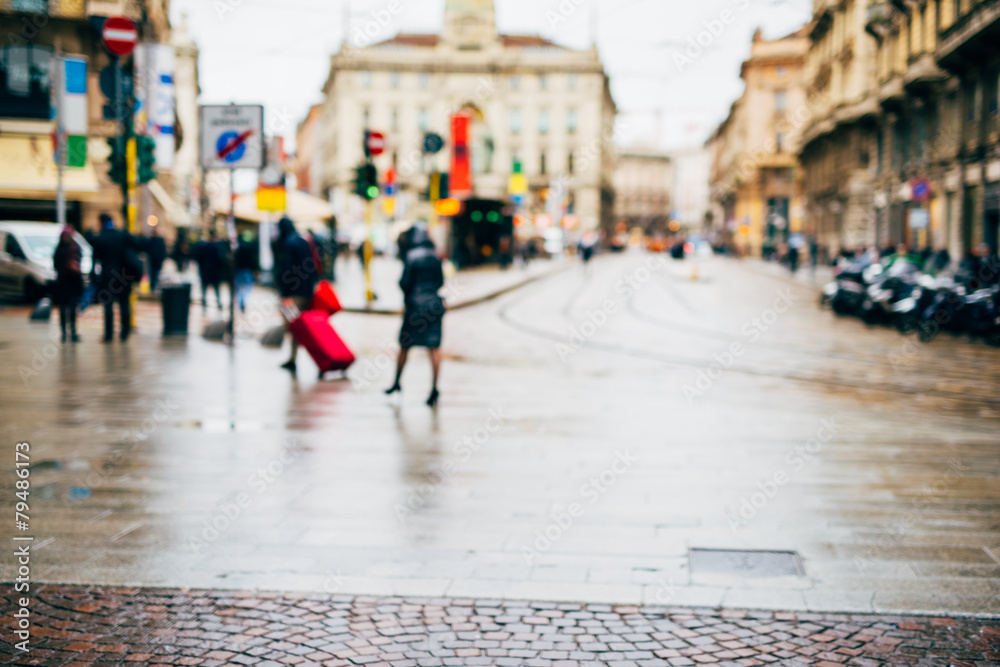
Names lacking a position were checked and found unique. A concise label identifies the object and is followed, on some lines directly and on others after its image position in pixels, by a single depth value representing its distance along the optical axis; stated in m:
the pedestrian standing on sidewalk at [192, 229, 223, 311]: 22.44
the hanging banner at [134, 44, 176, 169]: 27.00
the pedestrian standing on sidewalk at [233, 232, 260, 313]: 22.02
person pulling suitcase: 11.58
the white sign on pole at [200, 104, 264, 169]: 13.46
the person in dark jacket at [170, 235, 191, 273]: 37.53
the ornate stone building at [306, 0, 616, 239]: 96.19
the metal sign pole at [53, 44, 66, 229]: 21.73
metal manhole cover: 4.97
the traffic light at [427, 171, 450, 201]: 30.94
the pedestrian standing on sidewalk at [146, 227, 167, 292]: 25.41
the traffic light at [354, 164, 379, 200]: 23.16
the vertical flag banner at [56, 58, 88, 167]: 22.92
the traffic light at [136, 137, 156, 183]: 17.08
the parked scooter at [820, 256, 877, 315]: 23.42
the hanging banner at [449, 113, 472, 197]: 47.00
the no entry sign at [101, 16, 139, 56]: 14.17
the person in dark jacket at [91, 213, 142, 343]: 14.62
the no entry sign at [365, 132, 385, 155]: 22.63
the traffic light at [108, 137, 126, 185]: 16.59
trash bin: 15.99
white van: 21.64
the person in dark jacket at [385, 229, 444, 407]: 9.59
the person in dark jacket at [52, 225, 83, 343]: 14.75
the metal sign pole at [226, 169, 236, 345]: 13.73
